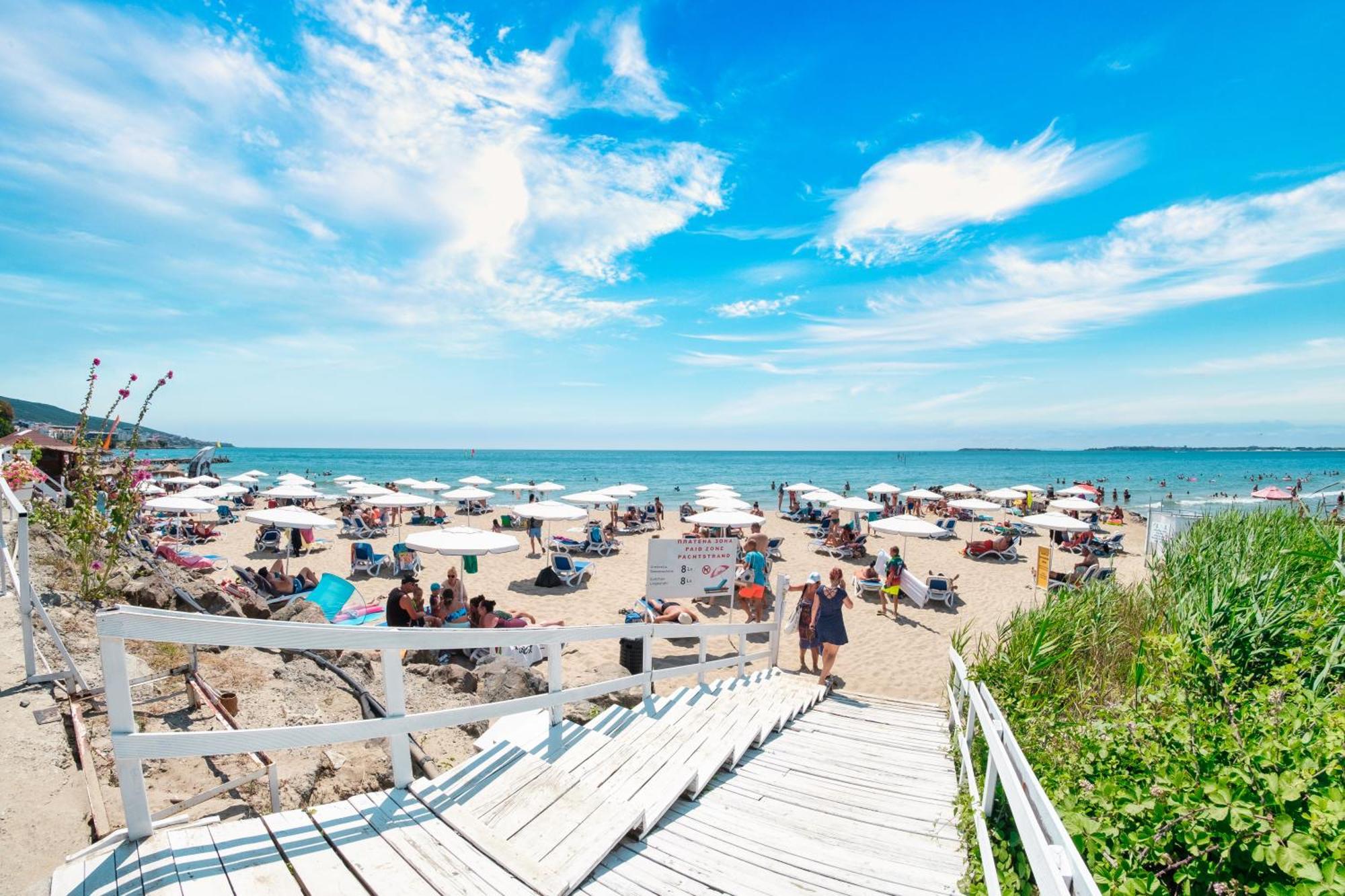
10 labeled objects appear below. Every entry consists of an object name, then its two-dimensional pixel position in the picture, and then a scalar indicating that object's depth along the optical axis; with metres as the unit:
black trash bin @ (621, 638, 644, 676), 7.89
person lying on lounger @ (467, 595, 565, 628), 8.71
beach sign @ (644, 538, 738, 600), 8.19
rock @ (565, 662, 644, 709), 6.64
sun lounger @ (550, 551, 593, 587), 14.84
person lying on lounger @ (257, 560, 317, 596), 11.56
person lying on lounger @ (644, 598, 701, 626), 10.16
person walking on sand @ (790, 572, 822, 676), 8.54
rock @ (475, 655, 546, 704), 6.09
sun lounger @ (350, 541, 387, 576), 15.90
